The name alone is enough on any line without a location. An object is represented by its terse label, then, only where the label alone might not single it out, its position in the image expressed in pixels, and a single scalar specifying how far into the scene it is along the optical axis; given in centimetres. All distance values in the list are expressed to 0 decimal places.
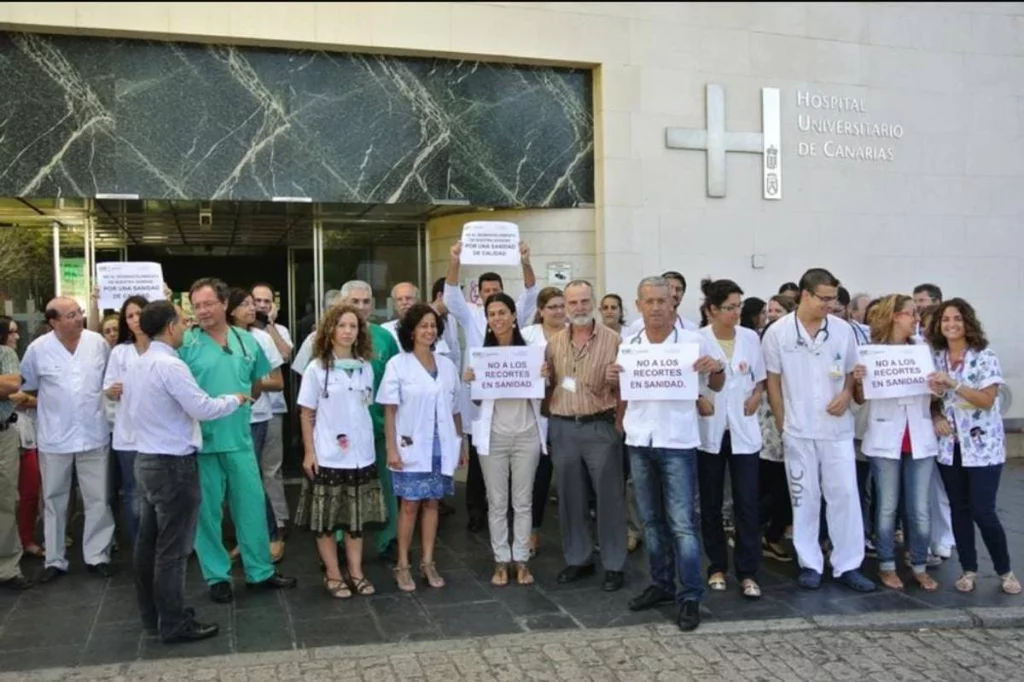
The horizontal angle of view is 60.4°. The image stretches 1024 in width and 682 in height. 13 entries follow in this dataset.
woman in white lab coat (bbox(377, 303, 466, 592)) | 566
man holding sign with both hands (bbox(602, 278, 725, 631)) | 518
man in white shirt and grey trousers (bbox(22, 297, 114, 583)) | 611
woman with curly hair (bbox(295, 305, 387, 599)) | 552
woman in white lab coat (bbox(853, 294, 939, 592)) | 580
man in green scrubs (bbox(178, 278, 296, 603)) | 546
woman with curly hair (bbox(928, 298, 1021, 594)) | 563
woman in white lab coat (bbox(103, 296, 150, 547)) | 597
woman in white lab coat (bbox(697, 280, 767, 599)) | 560
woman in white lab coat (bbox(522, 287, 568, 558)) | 642
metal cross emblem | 955
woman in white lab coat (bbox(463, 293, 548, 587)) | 586
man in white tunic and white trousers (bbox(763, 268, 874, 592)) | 576
